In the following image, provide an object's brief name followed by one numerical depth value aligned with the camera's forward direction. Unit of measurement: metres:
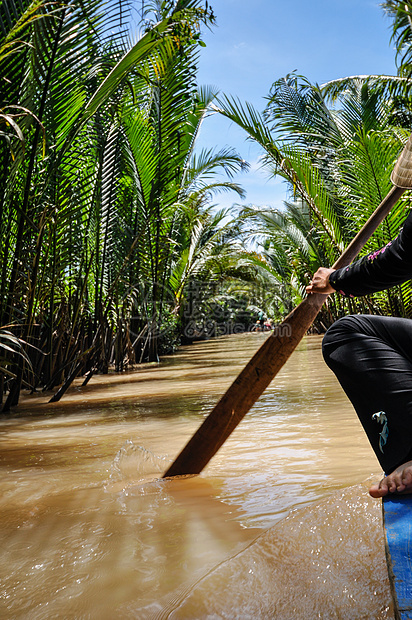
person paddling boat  1.18
